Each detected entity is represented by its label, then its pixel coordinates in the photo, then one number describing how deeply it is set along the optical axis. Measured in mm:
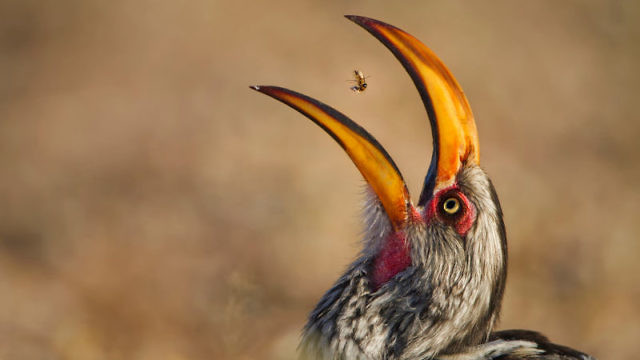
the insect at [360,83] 8562
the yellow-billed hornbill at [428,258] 5859
